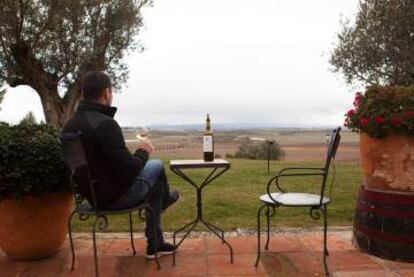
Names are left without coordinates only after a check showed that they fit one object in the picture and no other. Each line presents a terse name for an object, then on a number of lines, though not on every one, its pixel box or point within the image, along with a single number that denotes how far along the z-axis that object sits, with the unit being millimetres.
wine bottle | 4566
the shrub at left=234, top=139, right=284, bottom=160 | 32000
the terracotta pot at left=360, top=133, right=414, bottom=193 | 4363
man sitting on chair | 3820
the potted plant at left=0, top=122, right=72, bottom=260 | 4277
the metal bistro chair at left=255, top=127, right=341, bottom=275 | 4109
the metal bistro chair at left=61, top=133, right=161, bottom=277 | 3766
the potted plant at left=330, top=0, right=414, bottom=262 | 4320
